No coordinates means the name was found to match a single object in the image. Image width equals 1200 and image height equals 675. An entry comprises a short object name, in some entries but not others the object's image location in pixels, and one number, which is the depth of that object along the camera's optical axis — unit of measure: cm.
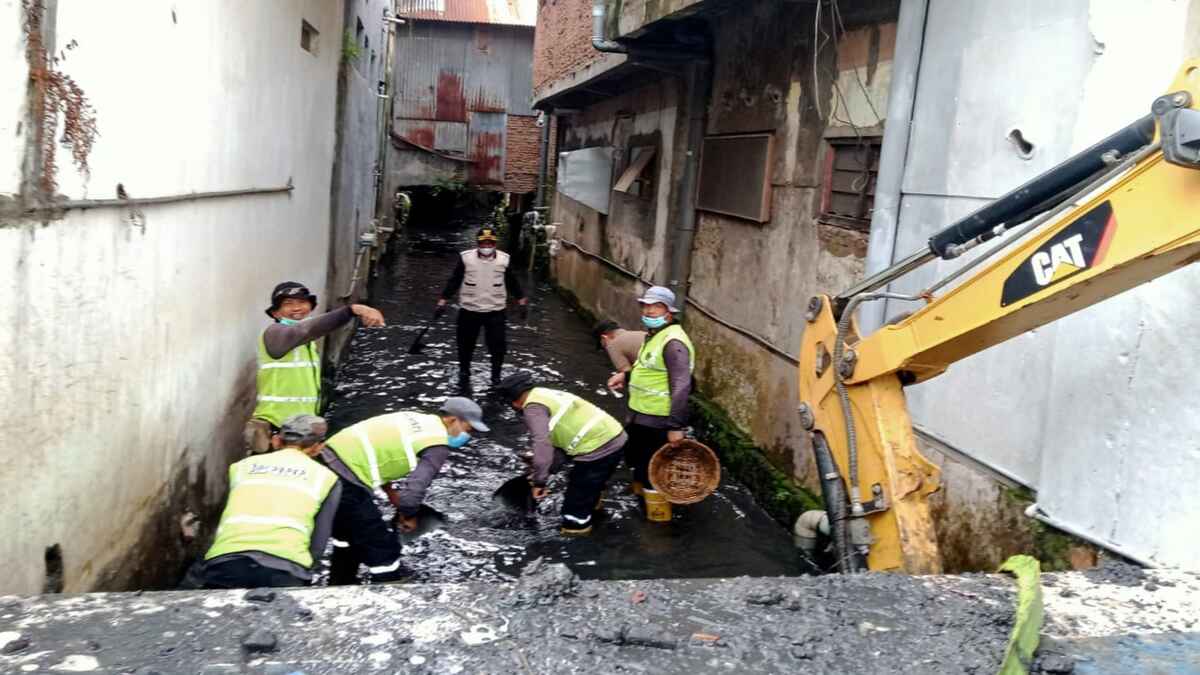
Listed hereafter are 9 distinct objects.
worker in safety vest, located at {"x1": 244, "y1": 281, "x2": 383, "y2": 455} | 594
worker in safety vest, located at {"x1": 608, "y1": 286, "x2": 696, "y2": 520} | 675
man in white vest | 1010
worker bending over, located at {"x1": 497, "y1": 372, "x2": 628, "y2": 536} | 620
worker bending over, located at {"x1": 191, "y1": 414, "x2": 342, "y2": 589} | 390
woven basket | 678
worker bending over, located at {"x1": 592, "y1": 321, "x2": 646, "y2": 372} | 772
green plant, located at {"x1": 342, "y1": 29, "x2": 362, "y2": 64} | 1126
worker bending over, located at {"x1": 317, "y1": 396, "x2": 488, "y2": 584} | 506
